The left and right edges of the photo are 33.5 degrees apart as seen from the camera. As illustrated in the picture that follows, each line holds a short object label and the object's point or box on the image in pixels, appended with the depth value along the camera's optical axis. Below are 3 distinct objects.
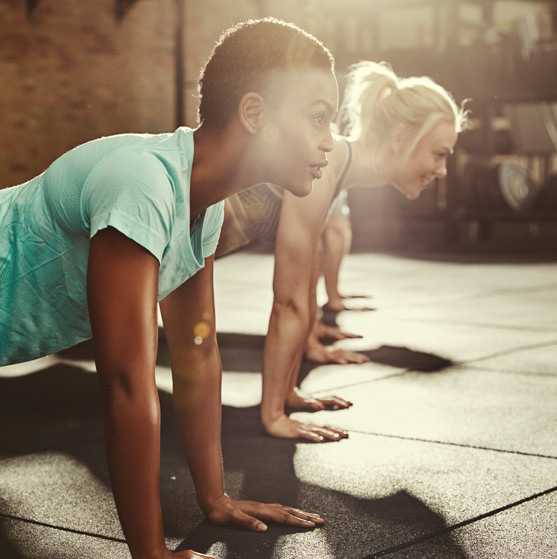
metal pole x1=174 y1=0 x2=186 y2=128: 12.29
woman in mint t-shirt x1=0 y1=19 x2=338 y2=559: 1.61
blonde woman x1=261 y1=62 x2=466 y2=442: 3.12
